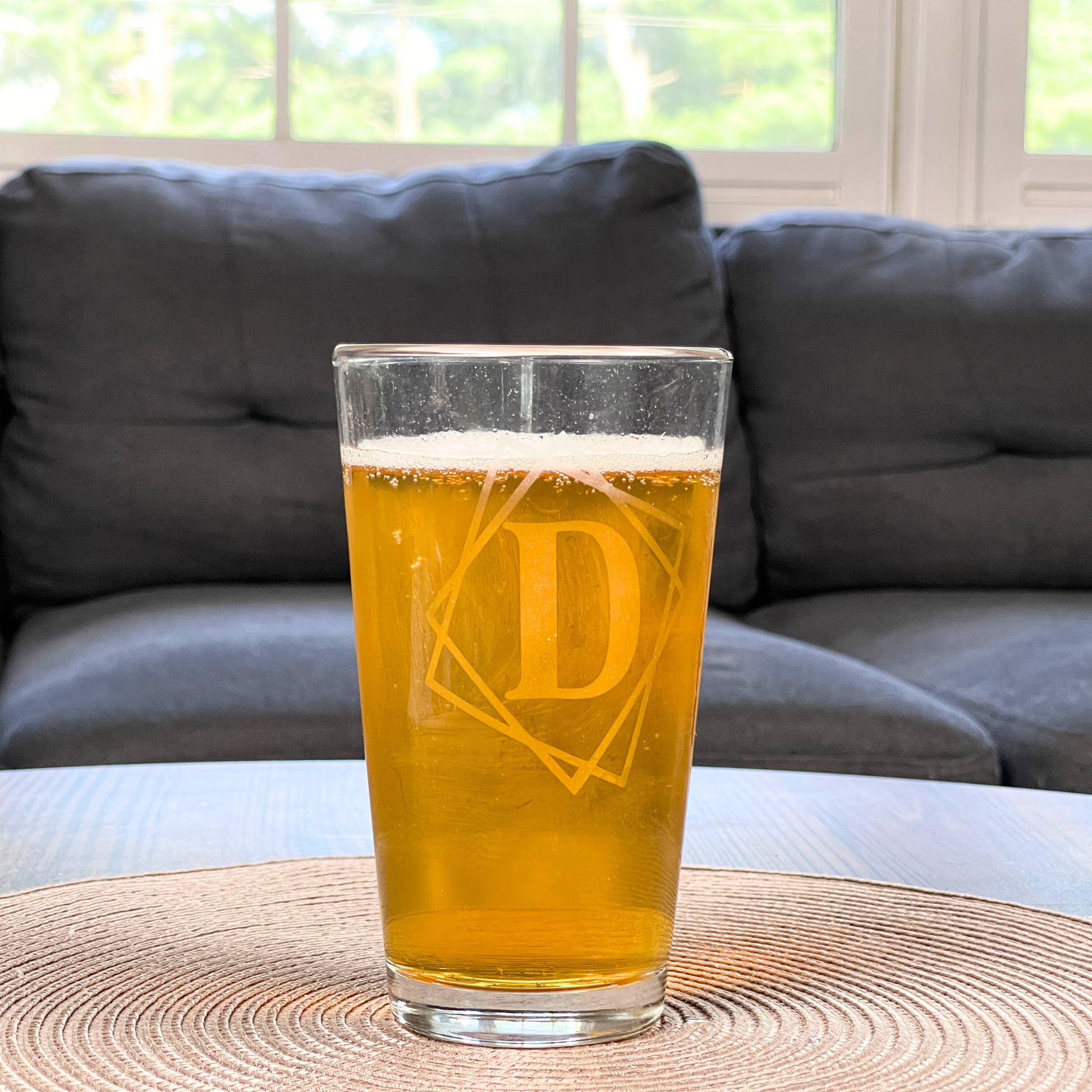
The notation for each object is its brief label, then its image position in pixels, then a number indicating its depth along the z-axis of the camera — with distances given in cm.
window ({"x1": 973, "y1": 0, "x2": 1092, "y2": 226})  262
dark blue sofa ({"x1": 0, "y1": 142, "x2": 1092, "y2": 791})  127
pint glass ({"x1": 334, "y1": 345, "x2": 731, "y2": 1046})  38
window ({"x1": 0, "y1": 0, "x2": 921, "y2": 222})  242
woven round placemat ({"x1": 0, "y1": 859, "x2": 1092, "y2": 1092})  35
